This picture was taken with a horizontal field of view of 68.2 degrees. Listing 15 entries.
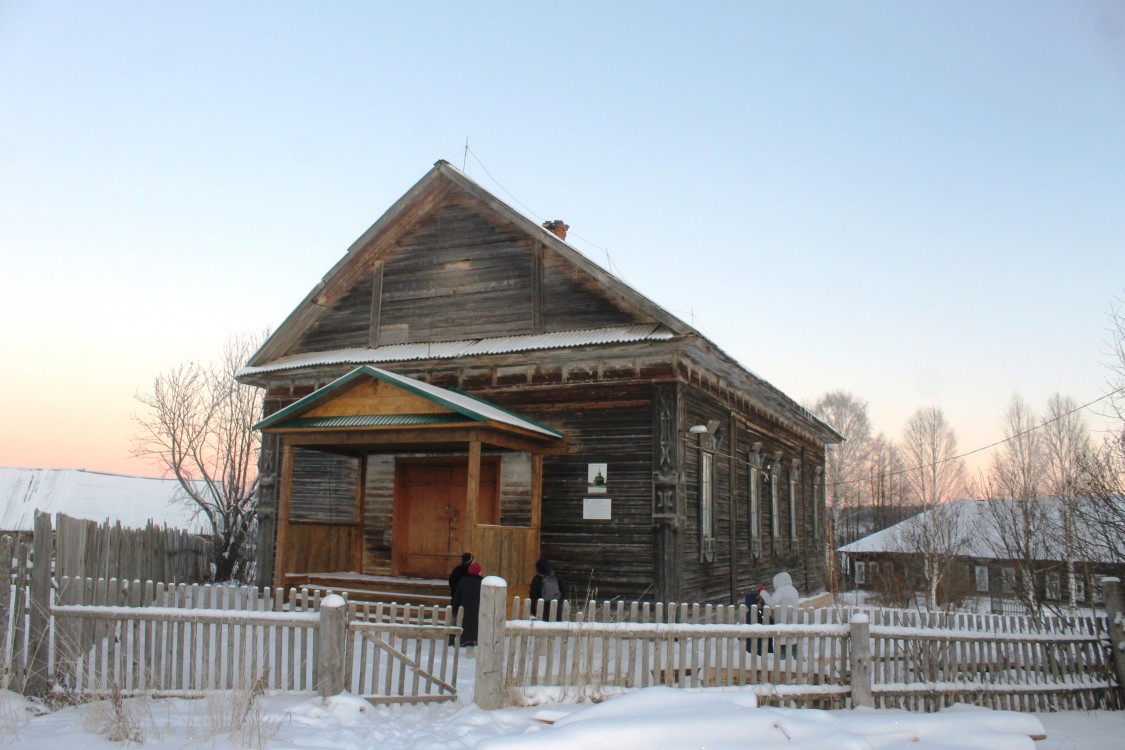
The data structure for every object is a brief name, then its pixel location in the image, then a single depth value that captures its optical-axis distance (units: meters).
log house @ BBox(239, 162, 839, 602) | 12.40
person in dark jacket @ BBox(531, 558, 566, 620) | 11.21
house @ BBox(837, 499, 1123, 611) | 33.81
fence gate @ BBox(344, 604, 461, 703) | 7.57
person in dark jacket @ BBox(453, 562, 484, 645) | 9.86
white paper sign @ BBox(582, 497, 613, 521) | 12.97
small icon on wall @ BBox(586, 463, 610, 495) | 13.08
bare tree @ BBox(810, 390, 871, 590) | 50.41
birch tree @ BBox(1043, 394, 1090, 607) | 35.03
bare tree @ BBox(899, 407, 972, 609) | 28.53
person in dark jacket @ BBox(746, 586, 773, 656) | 10.94
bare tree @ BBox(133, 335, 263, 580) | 23.19
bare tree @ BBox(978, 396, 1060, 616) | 14.69
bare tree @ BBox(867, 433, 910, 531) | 55.22
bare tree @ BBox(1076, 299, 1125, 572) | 11.22
